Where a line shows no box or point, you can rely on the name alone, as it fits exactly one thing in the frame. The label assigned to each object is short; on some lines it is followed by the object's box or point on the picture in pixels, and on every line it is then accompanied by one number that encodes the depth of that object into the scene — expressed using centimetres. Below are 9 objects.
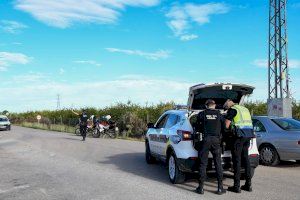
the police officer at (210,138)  888
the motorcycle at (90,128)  3108
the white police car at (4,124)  4462
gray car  1229
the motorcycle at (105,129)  2997
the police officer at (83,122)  2558
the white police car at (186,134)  945
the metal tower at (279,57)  2600
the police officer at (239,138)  897
